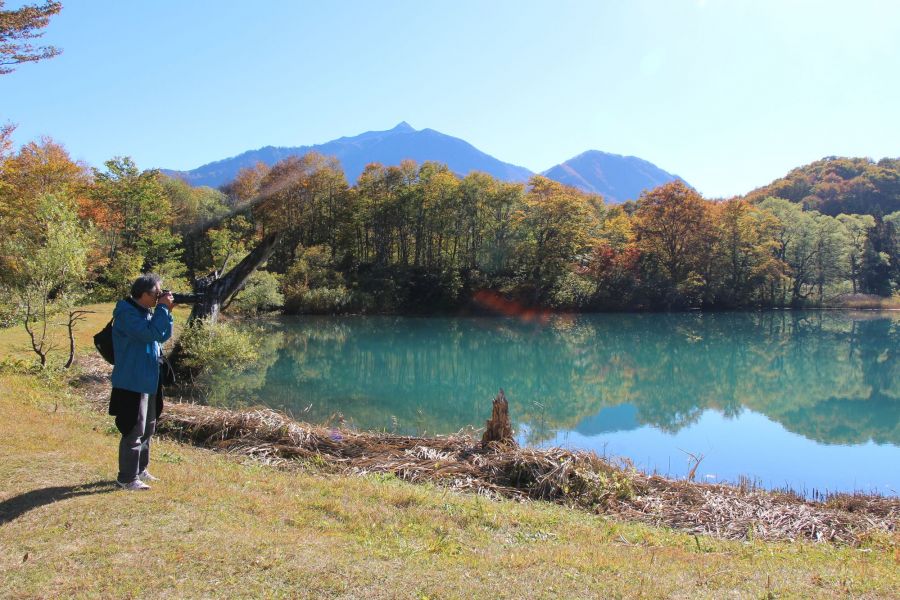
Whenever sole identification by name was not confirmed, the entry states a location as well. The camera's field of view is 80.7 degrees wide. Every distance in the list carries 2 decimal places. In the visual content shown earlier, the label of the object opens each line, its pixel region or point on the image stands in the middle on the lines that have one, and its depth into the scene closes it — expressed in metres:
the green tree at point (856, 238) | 50.00
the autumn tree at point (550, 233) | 43.31
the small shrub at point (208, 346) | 13.59
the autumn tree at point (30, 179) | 26.31
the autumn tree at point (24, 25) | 9.54
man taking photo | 4.77
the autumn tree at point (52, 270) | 11.49
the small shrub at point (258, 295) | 34.75
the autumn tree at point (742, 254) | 45.38
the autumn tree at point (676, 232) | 45.44
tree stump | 8.26
